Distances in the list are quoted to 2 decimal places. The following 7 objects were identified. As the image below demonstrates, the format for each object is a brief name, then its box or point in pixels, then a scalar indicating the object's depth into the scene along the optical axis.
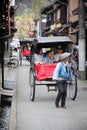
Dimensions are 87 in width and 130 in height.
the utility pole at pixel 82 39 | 25.50
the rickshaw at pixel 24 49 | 47.77
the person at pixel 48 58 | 16.95
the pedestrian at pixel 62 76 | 13.82
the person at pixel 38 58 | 16.86
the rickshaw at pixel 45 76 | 15.77
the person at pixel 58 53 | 17.06
